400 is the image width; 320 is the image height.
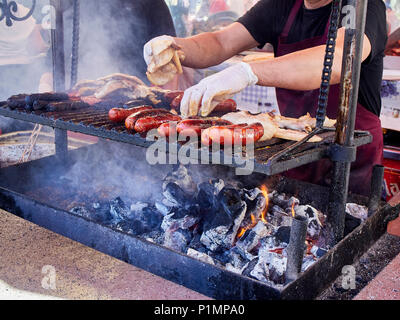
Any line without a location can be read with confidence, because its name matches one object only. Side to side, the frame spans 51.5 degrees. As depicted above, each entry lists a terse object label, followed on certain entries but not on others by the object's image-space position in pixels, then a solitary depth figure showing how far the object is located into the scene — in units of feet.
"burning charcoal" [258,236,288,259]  8.25
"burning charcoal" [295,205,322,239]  9.14
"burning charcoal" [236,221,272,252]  8.69
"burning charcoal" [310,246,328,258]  8.12
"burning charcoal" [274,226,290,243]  8.61
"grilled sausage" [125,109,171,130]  8.36
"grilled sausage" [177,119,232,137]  7.64
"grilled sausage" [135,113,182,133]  8.18
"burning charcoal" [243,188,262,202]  10.13
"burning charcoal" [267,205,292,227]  9.78
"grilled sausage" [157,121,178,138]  7.70
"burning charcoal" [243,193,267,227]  9.58
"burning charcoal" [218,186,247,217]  9.12
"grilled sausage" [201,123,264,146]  7.07
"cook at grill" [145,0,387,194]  8.70
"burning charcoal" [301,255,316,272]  7.85
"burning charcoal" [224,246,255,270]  8.40
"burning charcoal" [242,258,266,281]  7.88
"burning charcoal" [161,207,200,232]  9.52
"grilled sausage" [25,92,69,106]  10.31
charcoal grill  6.84
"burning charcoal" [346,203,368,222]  9.80
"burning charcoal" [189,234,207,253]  8.94
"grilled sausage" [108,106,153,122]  8.95
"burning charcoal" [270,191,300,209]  10.34
